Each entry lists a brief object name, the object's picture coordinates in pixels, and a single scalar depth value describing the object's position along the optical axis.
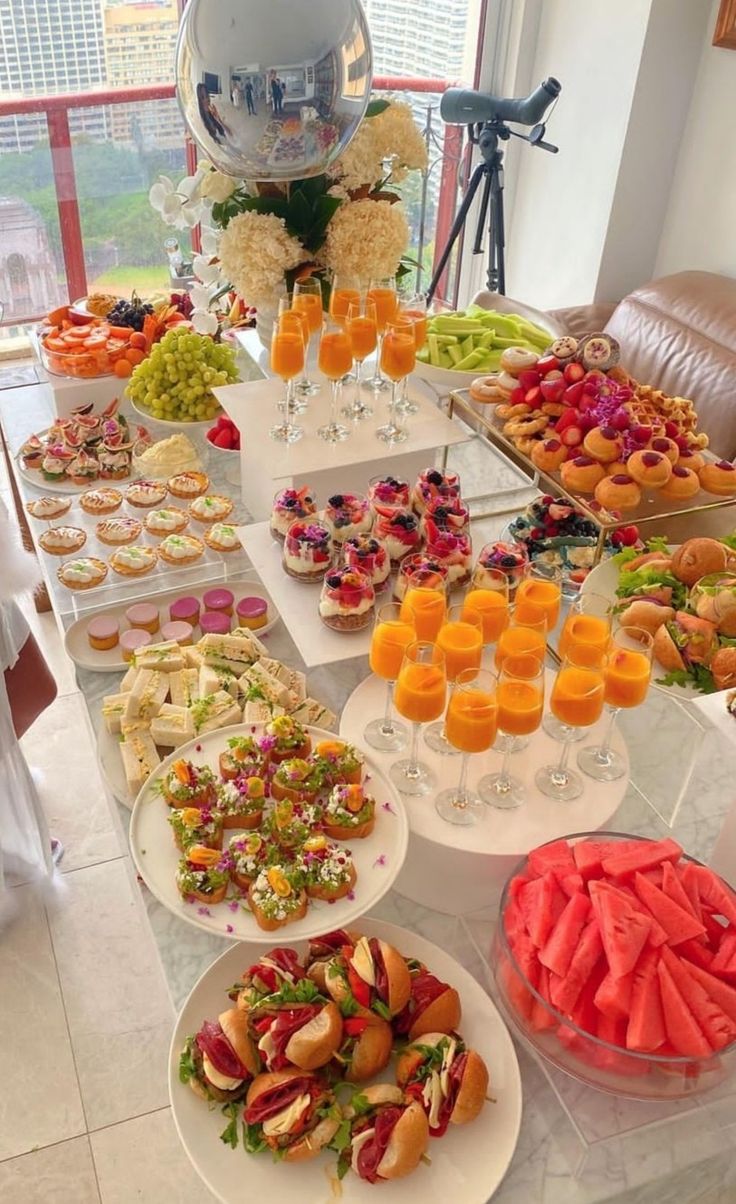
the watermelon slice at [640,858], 1.22
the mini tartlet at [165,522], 2.13
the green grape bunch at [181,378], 2.45
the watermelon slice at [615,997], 1.09
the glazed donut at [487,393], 1.97
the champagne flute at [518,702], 1.36
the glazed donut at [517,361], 1.97
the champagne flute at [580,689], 1.36
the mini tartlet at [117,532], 2.09
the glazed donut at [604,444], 1.73
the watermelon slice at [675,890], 1.18
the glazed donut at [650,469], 1.69
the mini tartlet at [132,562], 2.01
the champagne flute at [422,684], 1.37
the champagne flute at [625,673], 1.38
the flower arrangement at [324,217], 2.24
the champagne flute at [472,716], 1.33
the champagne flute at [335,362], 1.98
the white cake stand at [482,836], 1.37
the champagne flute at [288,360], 1.97
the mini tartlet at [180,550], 2.04
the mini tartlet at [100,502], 2.19
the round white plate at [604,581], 1.73
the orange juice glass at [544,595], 1.58
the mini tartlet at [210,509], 2.17
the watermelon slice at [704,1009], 1.08
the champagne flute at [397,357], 1.99
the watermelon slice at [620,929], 1.11
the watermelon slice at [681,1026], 1.07
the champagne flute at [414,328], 2.07
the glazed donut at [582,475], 1.72
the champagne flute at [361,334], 2.04
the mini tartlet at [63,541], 2.07
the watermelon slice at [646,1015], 1.08
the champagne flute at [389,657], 1.48
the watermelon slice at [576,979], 1.12
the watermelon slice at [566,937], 1.13
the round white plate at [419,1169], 1.08
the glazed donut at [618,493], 1.67
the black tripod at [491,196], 3.70
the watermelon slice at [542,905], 1.17
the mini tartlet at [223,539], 2.07
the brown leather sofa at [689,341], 2.85
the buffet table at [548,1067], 1.13
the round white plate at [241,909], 1.25
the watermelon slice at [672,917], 1.14
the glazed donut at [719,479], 1.73
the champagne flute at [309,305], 2.14
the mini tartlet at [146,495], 2.22
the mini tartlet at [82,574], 1.97
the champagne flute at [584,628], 1.47
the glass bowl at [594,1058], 1.08
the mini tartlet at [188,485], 2.26
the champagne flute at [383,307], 2.15
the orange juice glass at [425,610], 1.52
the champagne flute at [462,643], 1.46
